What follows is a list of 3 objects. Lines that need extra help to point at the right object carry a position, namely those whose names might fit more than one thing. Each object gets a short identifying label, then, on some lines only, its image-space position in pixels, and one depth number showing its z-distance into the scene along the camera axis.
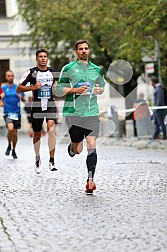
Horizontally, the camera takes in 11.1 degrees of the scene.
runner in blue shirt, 18.00
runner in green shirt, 10.41
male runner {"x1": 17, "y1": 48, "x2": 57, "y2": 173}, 12.92
